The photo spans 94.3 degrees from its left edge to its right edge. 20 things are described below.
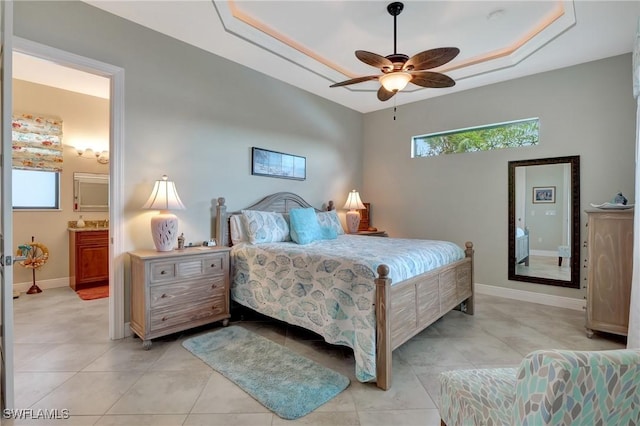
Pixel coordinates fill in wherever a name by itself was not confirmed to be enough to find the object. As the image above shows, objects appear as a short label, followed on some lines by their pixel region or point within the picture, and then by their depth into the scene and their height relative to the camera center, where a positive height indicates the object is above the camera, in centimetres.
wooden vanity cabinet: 438 -73
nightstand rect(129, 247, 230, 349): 259 -75
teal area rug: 188 -120
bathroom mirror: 473 +29
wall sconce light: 476 +90
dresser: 270 -52
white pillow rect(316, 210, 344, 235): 425 -13
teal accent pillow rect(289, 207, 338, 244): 351 -21
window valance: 419 +97
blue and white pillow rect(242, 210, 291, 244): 340 -19
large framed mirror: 364 -10
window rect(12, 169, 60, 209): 426 +30
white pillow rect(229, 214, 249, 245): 346 -24
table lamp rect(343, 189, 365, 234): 481 +3
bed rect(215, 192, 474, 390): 205 -67
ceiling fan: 235 +122
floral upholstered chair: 75 -46
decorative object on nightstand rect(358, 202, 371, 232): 524 -12
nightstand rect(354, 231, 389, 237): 478 -35
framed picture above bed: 392 +66
